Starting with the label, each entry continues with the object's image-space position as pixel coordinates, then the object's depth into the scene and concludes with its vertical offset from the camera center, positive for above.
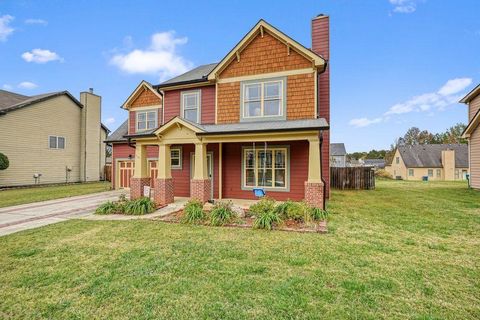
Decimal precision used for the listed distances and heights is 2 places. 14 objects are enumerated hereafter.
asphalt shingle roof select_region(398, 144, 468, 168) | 42.84 +2.07
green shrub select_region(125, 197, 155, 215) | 9.00 -1.56
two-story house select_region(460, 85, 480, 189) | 16.30 +1.99
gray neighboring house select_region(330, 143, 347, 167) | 52.12 +2.38
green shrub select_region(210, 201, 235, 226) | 7.43 -1.56
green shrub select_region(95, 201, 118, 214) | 9.09 -1.64
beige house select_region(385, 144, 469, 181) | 42.47 +0.71
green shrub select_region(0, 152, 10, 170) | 17.11 +0.27
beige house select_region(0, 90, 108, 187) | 18.83 +2.50
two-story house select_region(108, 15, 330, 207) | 10.10 +1.77
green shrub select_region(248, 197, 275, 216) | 7.86 -1.37
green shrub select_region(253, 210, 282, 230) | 6.97 -1.63
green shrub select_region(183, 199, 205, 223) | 7.71 -1.55
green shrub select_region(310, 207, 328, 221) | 7.86 -1.61
